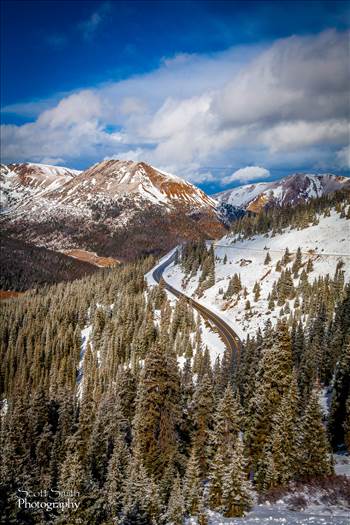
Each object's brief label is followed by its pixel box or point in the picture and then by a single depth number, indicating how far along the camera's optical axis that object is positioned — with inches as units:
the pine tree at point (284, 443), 1174.3
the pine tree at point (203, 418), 1439.5
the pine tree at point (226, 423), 1327.5
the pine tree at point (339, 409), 1599.4
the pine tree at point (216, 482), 1121.4
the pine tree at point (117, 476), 1206.5
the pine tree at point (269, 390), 1383.6
